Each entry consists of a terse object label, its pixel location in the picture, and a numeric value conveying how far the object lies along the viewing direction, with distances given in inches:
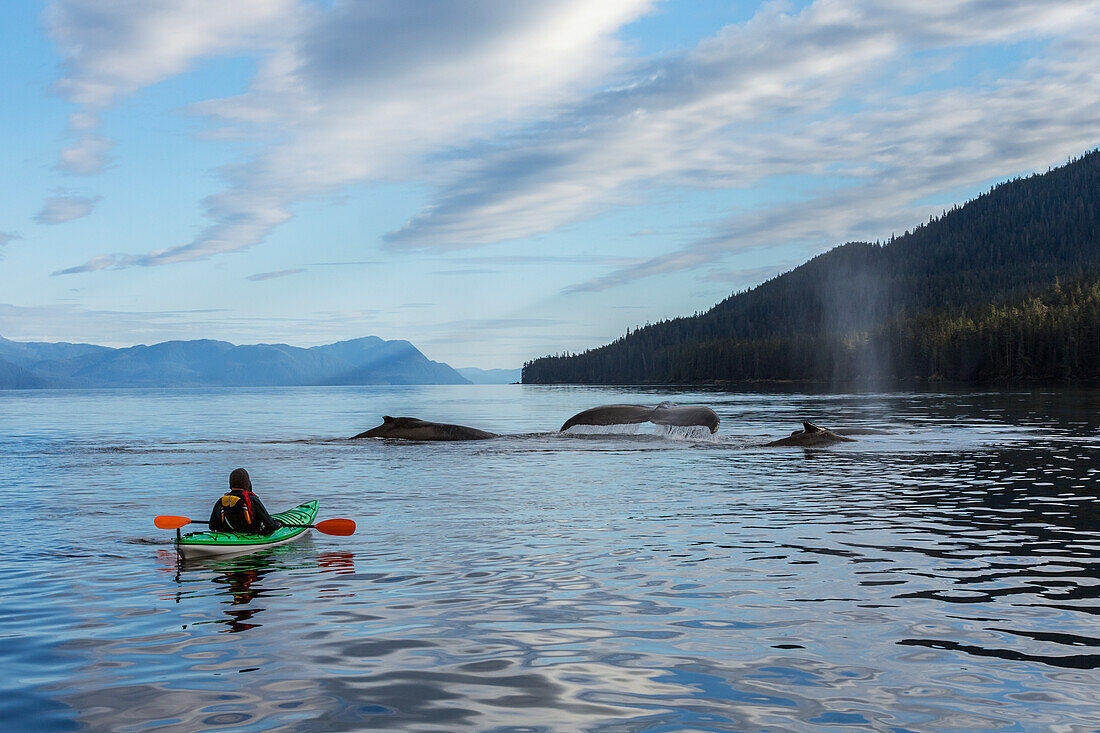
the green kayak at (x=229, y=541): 680.4
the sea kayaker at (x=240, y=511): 716.0
